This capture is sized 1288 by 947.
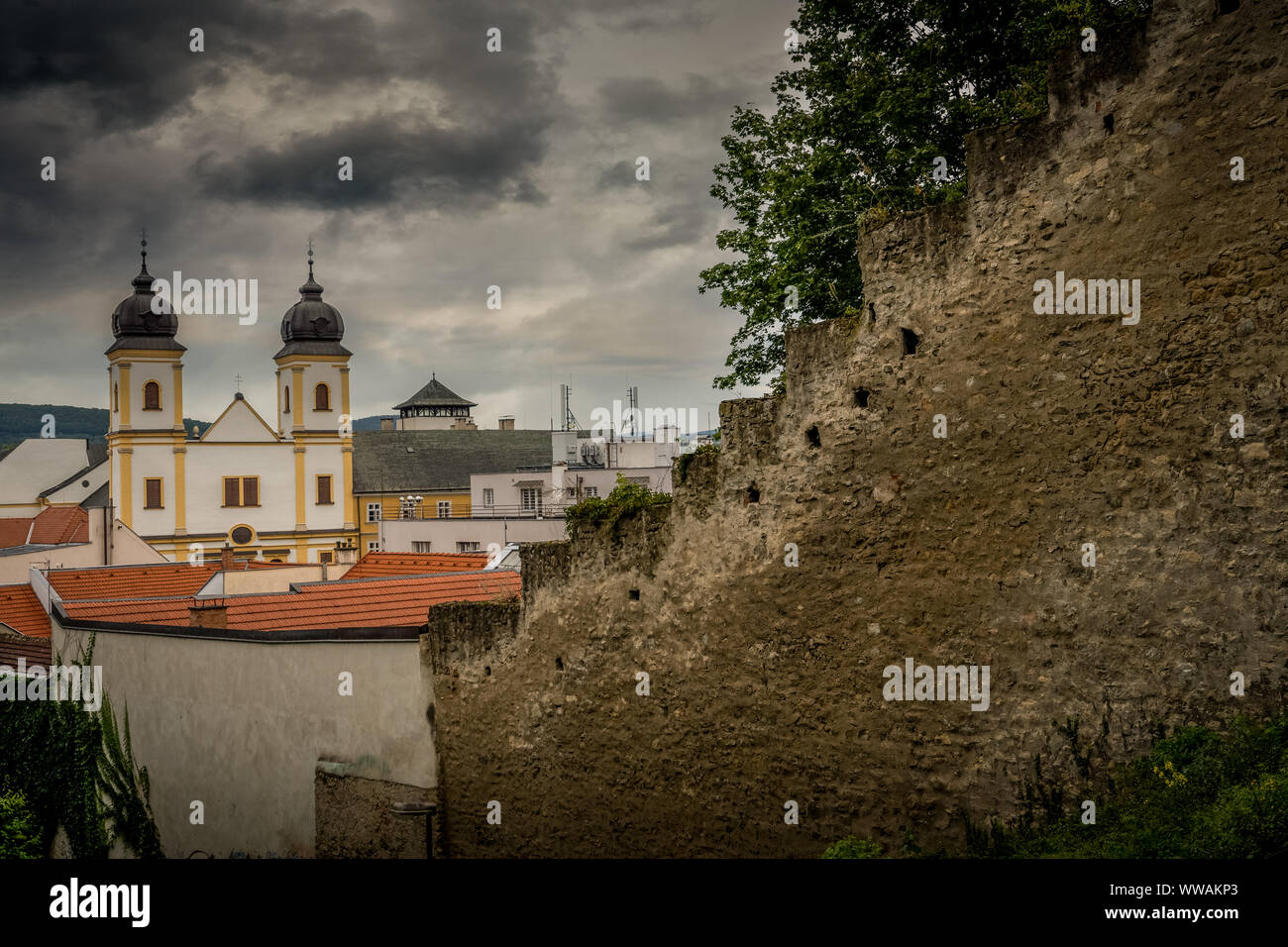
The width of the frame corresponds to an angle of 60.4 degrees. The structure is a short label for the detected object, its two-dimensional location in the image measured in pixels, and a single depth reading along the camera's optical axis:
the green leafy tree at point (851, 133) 17.69
